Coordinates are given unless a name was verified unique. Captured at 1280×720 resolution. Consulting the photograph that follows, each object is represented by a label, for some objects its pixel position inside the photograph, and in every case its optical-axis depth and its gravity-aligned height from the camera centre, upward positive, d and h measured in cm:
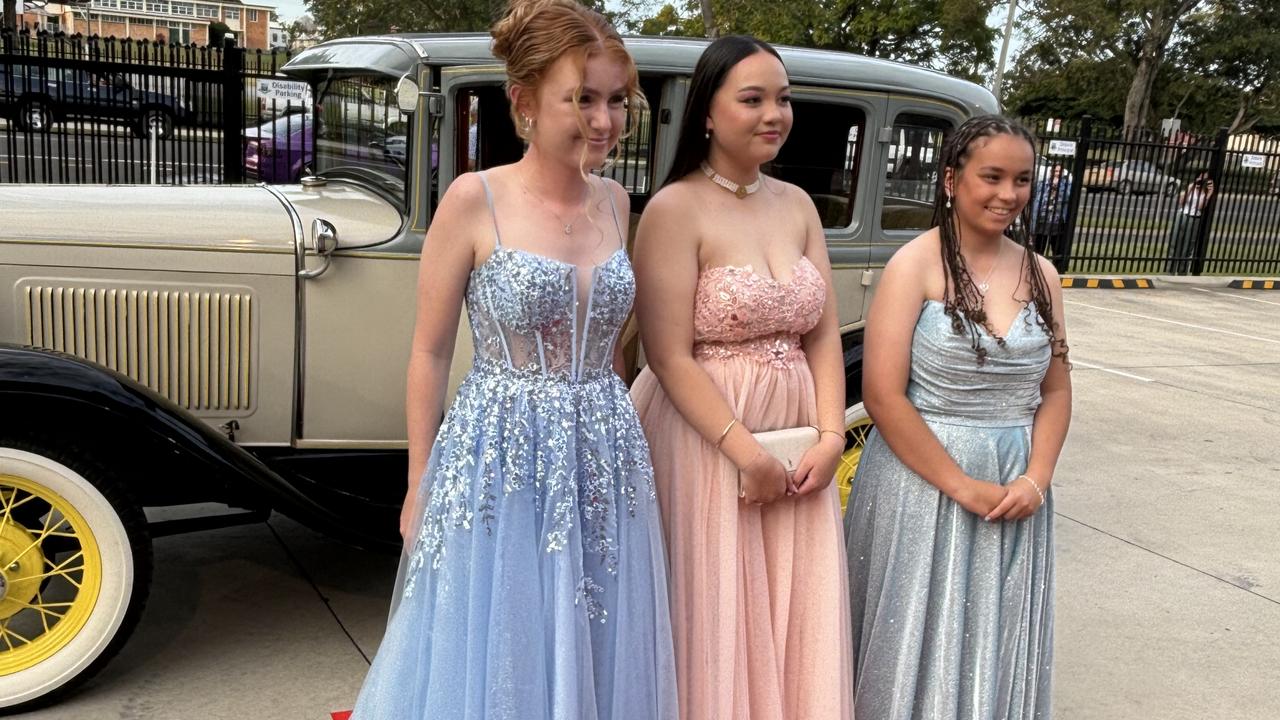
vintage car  295 -68
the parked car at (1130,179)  1490 -9
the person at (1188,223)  1530 -66
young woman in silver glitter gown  244 -67
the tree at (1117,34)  3362 +452
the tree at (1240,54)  3578 +426
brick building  9594 +788
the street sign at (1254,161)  1528 +28
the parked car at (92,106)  960 -11
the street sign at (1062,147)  1373 +25
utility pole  2038 +212
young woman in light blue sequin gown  201 -65
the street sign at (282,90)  460 +10
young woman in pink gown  227 -58
